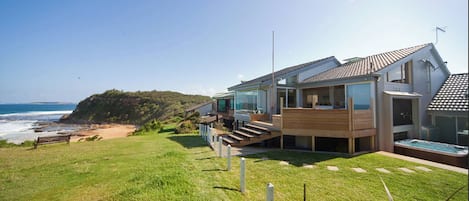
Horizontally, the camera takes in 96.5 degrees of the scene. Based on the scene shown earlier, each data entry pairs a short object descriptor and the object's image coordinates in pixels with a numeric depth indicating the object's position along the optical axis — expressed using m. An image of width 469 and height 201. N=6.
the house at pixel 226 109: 23.81
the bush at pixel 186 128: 20.22
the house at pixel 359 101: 10.23
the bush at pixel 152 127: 25.75
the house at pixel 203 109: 37.38
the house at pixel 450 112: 11.11
